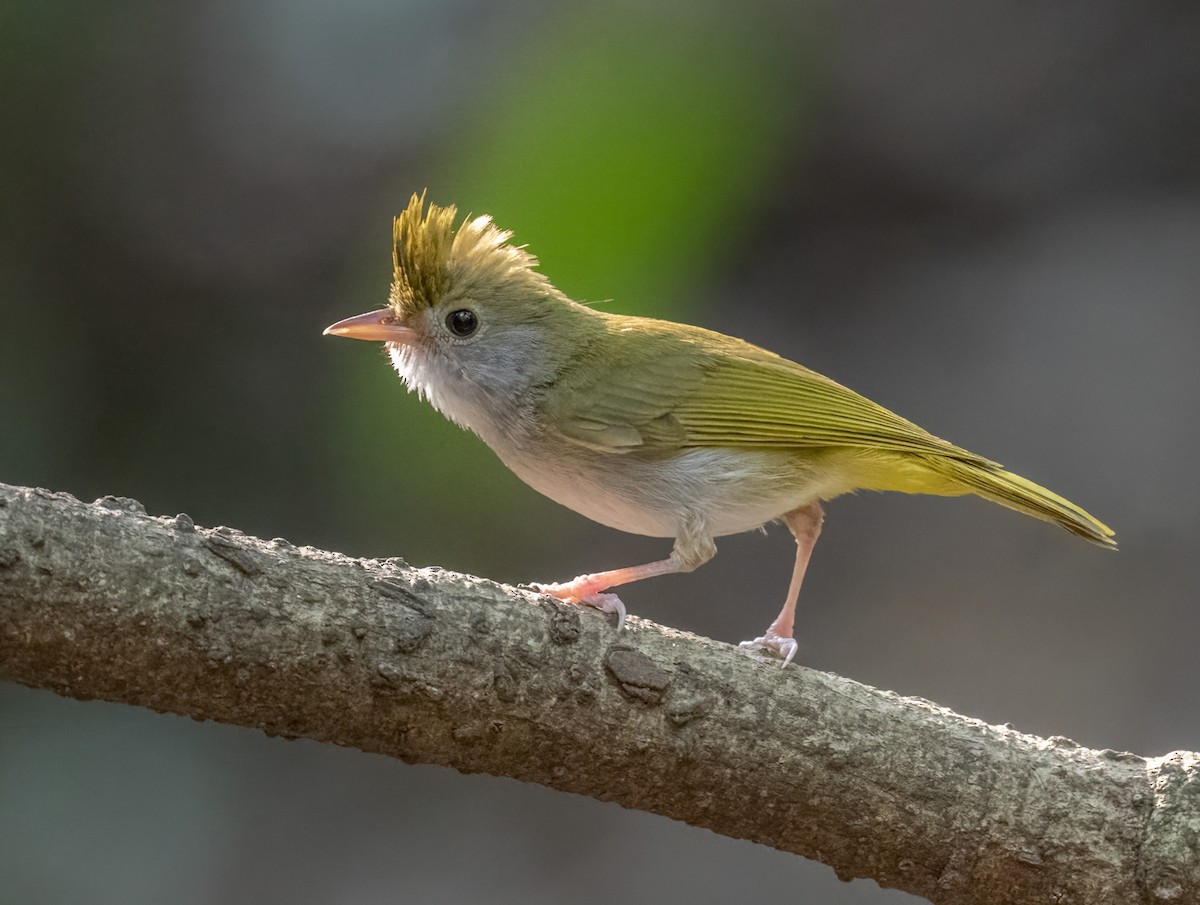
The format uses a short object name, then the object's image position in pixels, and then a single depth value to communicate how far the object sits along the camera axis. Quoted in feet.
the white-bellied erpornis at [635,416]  20.21
